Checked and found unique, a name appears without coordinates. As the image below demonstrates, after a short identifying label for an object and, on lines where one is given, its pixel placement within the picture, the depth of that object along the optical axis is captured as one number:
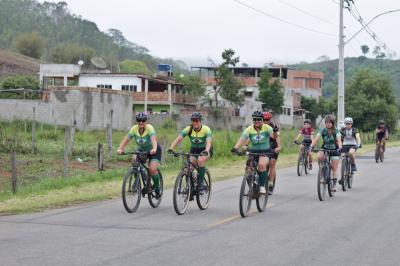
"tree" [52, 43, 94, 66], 108.56
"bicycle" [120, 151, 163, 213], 12.99
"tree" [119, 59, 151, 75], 109.59
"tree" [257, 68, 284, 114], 75.44
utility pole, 37.00
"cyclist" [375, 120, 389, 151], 30.58
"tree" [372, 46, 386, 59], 142.77
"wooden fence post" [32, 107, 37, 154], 26.08
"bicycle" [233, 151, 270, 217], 12.73
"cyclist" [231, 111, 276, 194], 13.65
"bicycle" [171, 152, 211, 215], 12.87
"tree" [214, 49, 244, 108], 69.70
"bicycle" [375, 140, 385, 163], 31.27
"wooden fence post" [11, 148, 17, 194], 15.95
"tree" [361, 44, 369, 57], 168.62
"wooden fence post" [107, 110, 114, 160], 24.57
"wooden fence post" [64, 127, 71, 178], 18.39
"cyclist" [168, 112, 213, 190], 13.39
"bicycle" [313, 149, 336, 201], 15.80
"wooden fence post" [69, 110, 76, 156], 24.92
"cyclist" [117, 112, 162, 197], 13.35
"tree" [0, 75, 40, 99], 62.50
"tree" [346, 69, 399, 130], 64.94
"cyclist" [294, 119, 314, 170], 23.77
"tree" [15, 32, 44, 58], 120.69
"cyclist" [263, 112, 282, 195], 16.00
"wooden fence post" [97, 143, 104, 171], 20.62
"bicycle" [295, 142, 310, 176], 23.22
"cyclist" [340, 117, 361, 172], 19.27
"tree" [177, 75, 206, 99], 72.69
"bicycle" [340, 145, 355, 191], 18.36
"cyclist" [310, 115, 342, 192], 16.42
